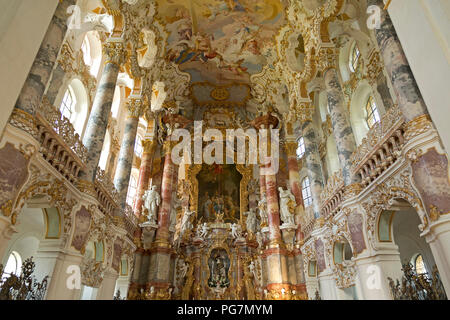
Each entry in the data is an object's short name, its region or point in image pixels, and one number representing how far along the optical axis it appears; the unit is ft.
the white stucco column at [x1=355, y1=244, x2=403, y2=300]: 26.68
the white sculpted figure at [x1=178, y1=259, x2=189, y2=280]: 61.00
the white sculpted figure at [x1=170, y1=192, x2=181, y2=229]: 62.90
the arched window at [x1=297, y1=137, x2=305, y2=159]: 69.62
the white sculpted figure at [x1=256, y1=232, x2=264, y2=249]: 63.67
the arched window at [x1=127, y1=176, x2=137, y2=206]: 65.72
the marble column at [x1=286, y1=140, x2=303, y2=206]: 60.82
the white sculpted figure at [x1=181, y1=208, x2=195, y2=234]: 66.44
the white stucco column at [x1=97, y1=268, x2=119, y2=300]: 37.70
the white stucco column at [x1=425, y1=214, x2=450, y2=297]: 18.92
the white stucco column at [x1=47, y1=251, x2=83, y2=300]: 26.53
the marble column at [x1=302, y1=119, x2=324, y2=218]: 48.29
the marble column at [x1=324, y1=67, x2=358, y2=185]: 34.55
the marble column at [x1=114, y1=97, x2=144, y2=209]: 46.50
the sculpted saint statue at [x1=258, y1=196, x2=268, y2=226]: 64.95
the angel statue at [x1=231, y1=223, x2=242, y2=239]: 65.98
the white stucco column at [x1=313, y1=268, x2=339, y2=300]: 37.86
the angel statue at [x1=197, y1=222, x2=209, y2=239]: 65.87
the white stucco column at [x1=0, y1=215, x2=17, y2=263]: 19.84
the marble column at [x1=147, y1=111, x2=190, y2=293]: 54.13
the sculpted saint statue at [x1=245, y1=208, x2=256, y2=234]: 67.77
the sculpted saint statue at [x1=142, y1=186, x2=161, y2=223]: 57.21
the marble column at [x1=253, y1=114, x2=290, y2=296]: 54.39
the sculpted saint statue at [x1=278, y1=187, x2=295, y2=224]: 57.98
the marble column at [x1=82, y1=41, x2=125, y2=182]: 34.68
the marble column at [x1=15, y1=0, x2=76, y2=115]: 22.86
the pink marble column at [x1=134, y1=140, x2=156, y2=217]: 59.82
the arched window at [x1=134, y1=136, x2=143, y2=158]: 71.81
